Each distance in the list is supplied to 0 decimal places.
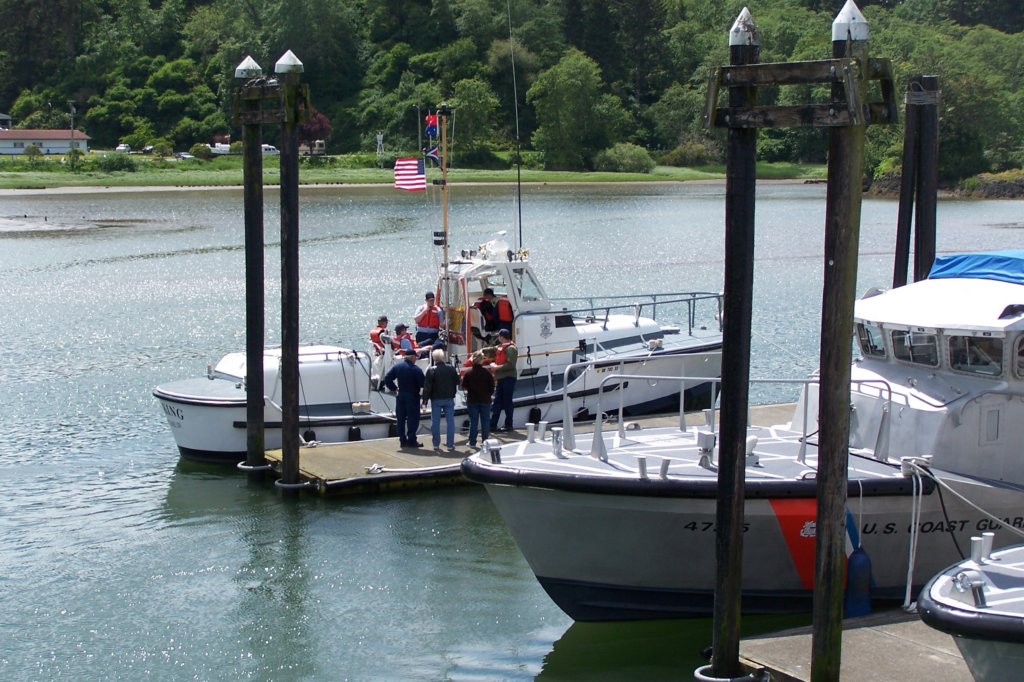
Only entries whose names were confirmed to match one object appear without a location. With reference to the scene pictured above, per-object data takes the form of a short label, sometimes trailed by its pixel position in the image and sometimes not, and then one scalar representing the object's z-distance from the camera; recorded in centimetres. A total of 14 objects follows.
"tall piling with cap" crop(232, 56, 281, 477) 1596
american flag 1914
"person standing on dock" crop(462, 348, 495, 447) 1606
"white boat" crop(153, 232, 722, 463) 1752
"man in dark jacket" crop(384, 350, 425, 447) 1628
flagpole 1786
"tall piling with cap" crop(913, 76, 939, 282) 1745
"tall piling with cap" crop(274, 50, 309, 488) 1548
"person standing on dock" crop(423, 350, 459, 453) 1620
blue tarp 1179
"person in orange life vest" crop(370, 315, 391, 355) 1822
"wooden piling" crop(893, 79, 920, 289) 1778
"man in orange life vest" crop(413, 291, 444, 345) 1853
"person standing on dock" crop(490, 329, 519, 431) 1667
